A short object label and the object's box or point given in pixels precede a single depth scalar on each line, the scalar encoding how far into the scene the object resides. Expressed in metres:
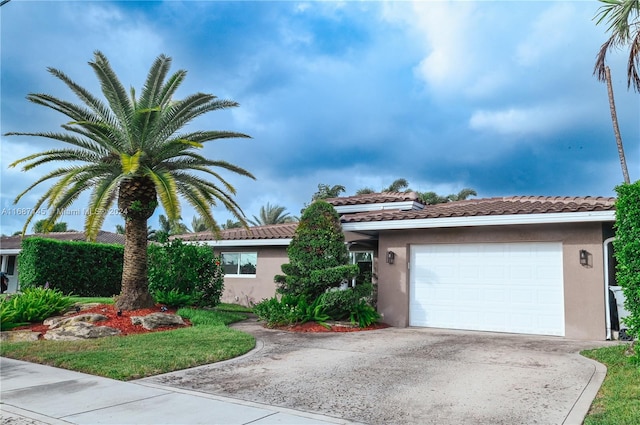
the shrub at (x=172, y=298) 13.54
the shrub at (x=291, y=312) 11.66
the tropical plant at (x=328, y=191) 33.75
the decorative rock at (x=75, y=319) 10.65
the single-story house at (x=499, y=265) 10.24
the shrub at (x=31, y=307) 10.82
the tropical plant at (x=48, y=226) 11.39
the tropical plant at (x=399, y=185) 32.75
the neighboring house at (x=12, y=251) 29.26
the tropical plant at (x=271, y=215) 39.62
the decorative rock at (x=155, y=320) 11.02
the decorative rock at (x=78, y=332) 9.88
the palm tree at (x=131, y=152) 11.61
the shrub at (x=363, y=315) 11.69
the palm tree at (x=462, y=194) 32.06
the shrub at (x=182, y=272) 14.33
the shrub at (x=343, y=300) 11.63
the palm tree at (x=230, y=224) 42.34
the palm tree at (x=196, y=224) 43.27
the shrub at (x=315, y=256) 12.12
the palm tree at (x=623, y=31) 11.14
